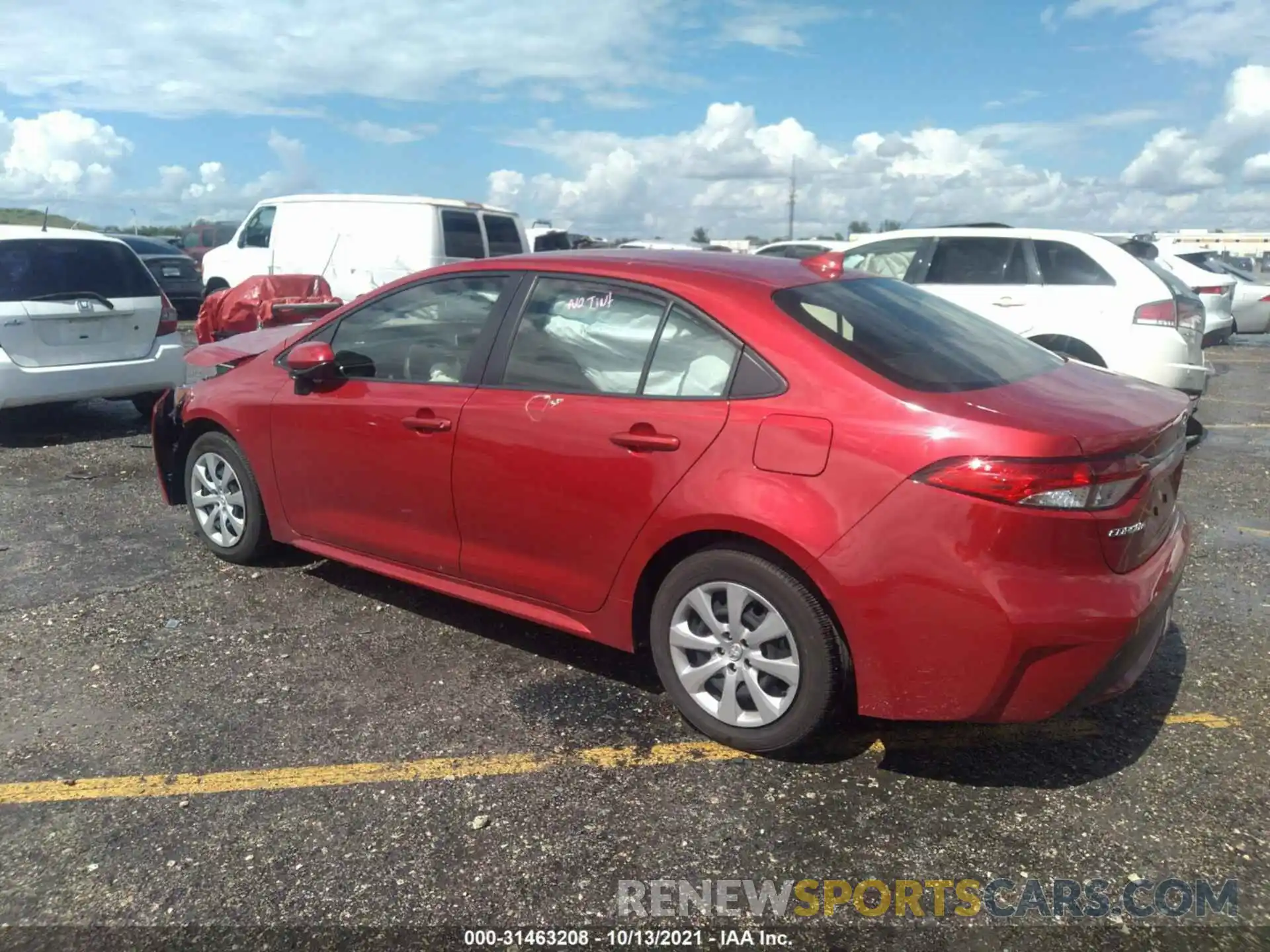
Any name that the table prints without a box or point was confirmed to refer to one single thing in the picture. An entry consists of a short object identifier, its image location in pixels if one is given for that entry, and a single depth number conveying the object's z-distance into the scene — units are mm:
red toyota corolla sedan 2826
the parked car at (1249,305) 17719
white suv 7617
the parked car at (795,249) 19609
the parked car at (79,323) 7625
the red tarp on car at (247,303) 10328
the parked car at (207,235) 25438
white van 12758
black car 16922
